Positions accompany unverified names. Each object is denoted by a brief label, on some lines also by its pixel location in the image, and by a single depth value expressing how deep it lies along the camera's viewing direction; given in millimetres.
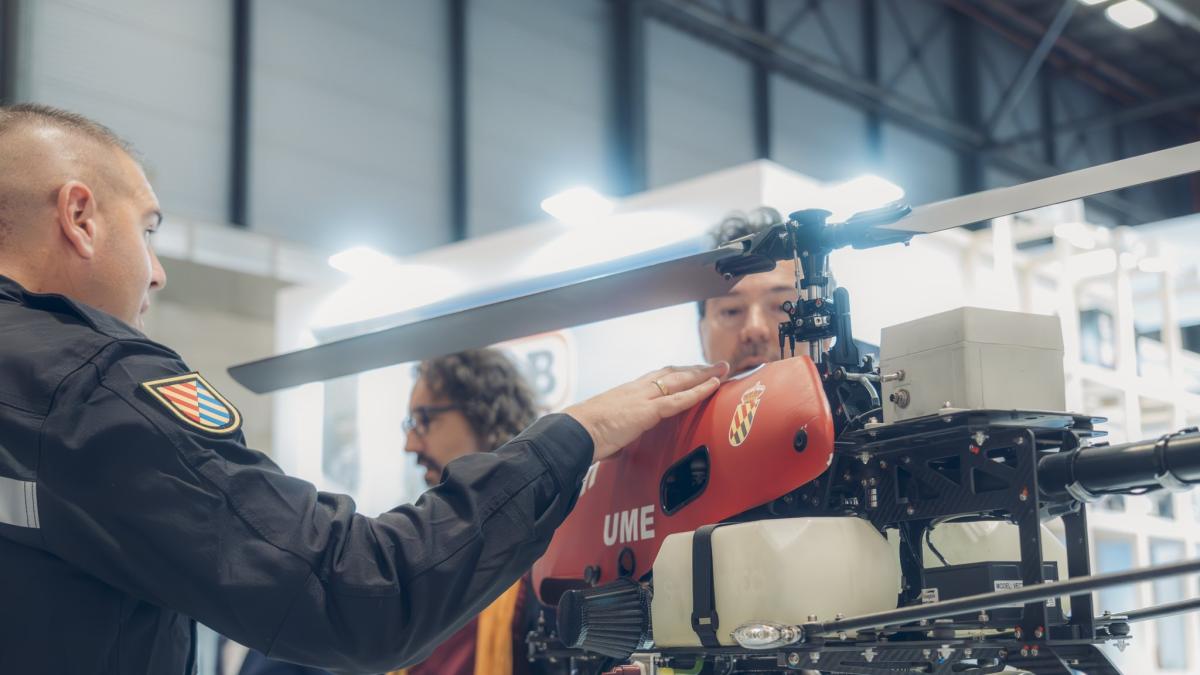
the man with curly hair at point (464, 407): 3654
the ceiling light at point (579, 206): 4914
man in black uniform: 1573
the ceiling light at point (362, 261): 5758
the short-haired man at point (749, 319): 3123
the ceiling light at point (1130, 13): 11211
